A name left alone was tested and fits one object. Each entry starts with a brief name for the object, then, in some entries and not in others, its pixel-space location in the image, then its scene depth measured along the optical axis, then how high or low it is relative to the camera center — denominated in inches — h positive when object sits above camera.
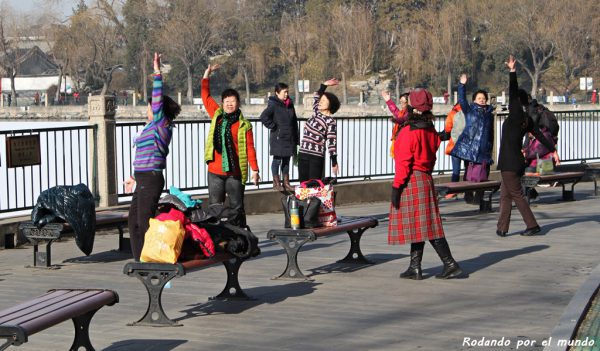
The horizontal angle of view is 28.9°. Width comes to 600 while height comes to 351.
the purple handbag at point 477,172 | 670.5 -26.7
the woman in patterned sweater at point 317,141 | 521.0 -6.3
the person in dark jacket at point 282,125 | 651.5 +1.3
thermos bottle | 419.8 -32.0
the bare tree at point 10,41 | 4239.7 +325.9
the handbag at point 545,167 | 717.3 -25.7
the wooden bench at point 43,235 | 459.8 -41.9
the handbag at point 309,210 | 427.2 -30.5
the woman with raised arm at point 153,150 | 408.8 -7.6
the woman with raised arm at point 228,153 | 450.9 -9.7
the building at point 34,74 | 4483.3 +226.3
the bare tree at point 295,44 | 3814.0 +277.2
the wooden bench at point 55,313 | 251.3 -42.6
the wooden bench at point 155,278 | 334.6 -43.4
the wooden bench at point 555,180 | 676.1 -32.4
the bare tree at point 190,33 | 3929.6 +323.5
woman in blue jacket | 666.2 -4.2
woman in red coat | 407.8 -20.3
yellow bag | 338.3 -33.6
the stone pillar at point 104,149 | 606.9 -10.5
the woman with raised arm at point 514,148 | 529.7 -10.3
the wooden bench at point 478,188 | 614.5 -33.9
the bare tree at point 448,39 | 3513.8 +265.9
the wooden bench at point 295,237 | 415.5 -39.4
